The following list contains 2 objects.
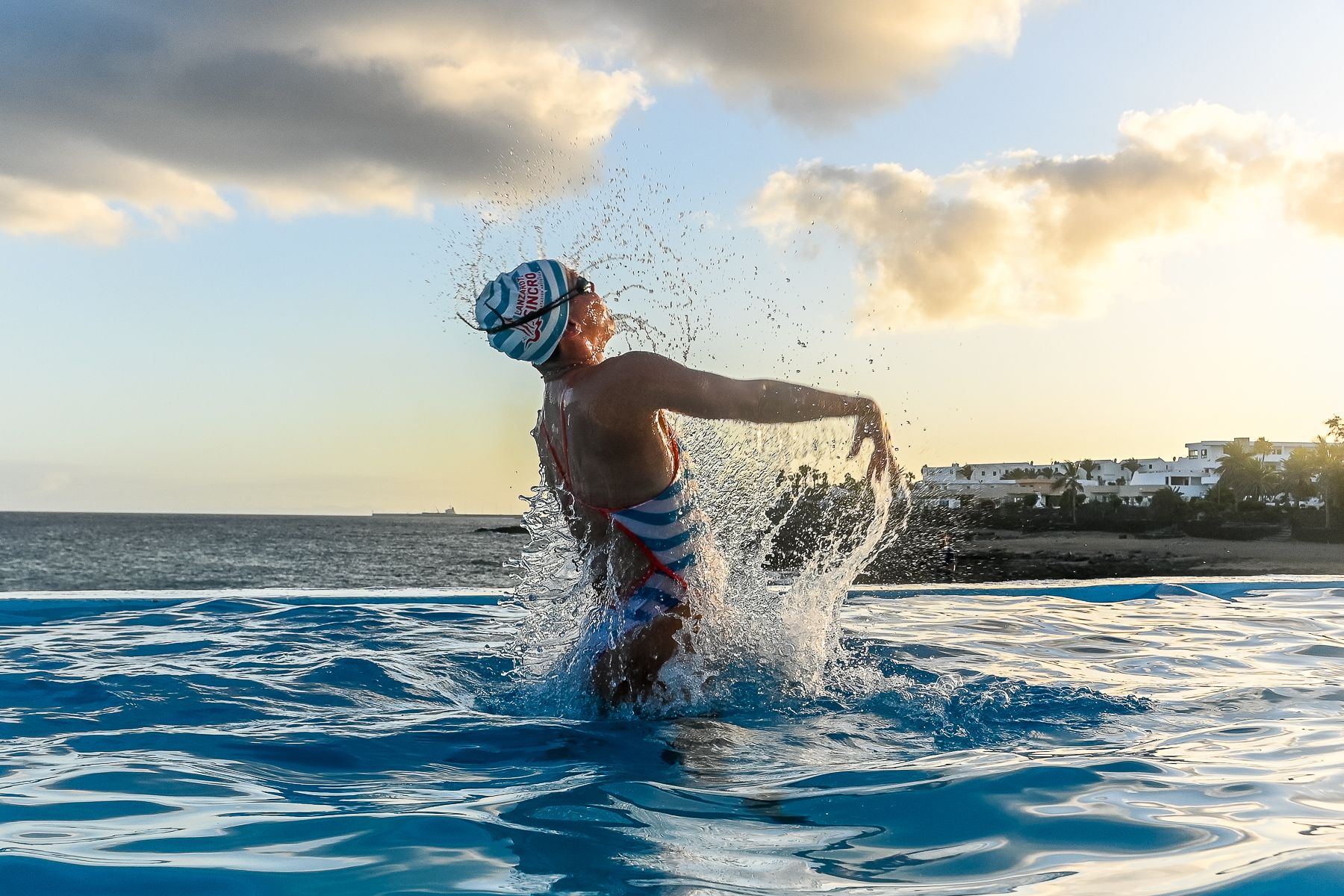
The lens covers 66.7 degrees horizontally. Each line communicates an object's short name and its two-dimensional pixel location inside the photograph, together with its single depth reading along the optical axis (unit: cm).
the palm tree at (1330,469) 7144
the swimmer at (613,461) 413
